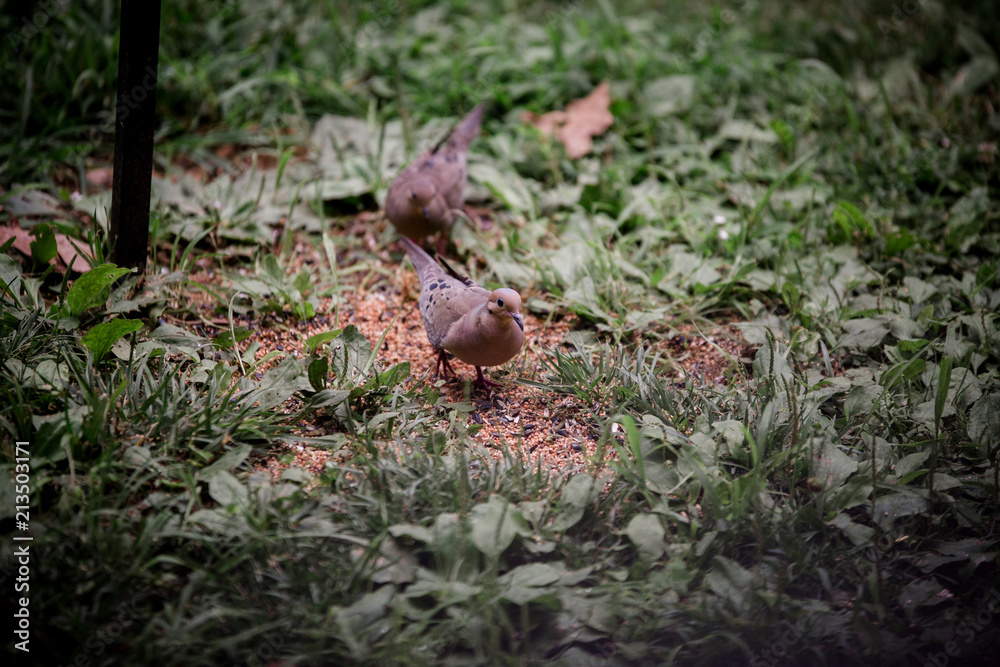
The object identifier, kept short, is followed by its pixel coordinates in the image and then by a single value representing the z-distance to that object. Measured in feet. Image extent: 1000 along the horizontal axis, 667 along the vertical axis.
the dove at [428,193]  12.72
